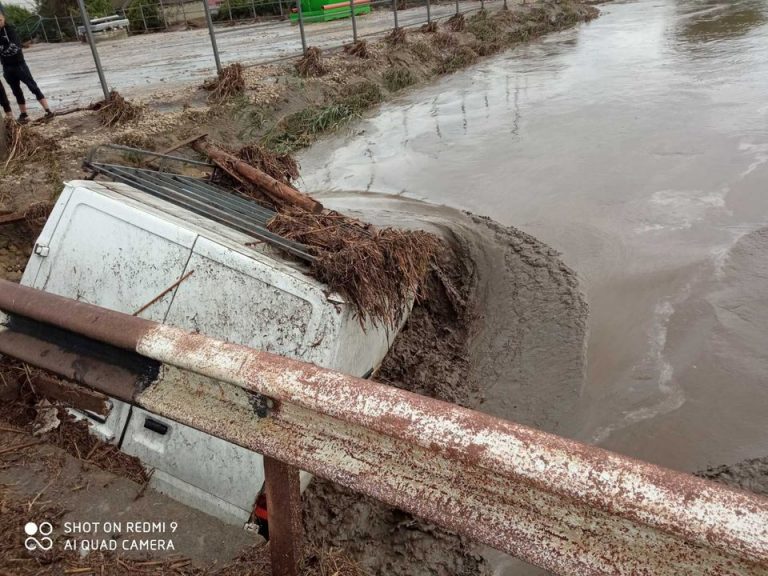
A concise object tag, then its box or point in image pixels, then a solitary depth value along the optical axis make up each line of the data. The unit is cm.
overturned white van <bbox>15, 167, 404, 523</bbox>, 345
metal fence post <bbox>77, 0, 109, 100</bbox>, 958
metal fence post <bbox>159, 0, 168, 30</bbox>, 2983
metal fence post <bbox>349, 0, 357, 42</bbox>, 1580
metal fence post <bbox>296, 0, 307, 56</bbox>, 1377
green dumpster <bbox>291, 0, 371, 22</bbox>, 2595
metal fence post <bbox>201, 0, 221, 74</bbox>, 1173
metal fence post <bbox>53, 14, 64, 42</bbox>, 3178
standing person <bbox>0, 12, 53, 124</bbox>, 953
